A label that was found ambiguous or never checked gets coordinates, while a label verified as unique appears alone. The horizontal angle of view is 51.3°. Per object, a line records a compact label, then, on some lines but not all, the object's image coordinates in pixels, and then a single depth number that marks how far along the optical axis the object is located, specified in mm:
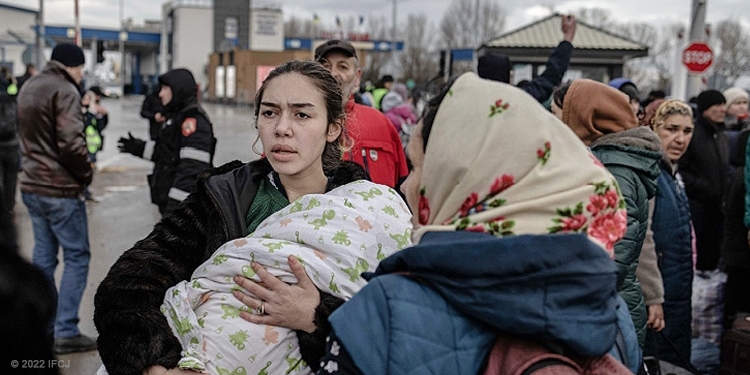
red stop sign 11688
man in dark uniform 5000
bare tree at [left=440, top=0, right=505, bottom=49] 62000
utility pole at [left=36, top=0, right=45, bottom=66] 22688
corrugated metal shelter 13828
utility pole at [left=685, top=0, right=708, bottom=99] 12023
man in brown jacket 5477
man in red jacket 4145
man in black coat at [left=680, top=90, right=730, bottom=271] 6617
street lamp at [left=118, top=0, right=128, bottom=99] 71050
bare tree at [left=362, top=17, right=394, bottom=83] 46369
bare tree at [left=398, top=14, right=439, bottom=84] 57375
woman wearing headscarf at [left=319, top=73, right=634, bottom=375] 1500
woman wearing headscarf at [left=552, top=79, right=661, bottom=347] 3412
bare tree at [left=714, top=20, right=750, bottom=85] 63156
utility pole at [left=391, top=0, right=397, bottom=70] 56200
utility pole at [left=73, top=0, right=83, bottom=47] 22698
